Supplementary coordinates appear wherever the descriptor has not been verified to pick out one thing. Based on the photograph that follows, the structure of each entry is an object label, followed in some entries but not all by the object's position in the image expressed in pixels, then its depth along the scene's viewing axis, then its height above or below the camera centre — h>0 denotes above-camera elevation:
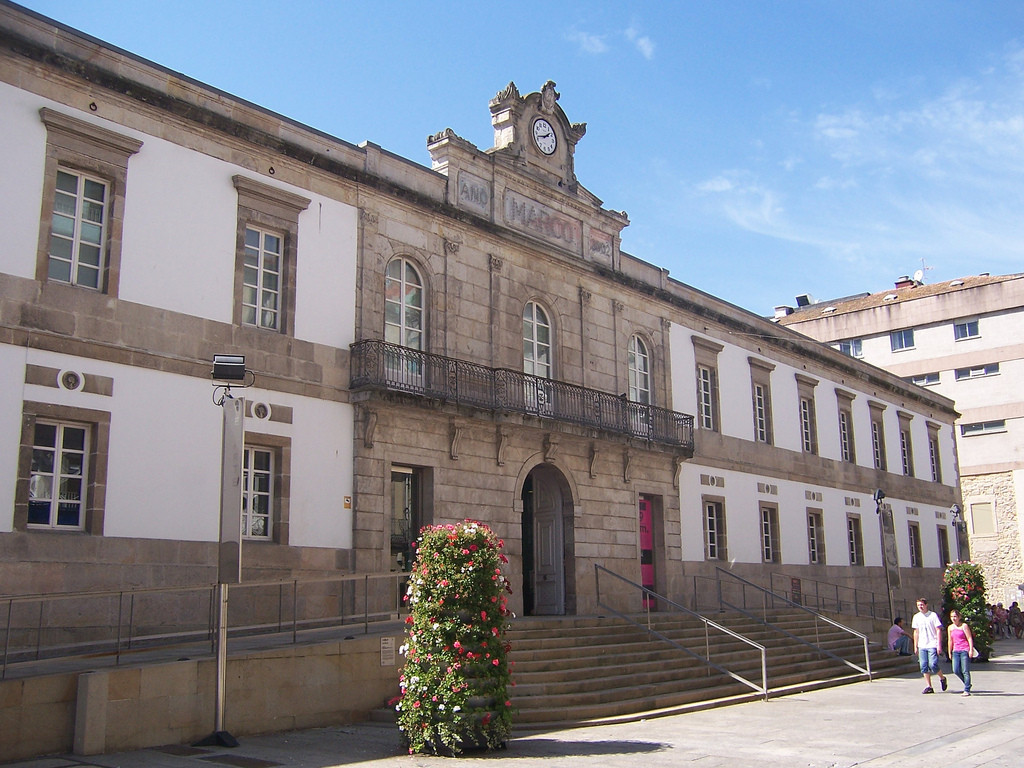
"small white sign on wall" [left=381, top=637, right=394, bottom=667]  13.08 -1.03
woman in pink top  15.98 -1.36
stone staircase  13.31 -1.57
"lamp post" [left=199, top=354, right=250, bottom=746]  10.18 +0.69
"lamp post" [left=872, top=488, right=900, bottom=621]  23.36 +0.35
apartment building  42.00 +8.08
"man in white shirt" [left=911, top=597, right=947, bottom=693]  16.31 -1.24
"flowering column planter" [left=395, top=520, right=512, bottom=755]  10.21 -0.80
